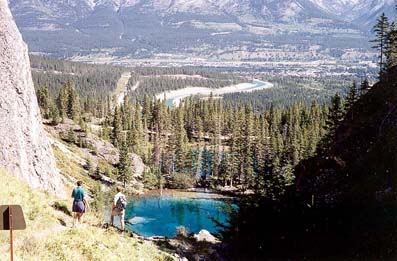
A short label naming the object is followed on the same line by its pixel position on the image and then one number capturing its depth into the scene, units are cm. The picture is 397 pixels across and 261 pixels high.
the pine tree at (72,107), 14012
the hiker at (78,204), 2416
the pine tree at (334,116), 7271
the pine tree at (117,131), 13462
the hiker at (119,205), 2614
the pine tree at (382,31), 7356
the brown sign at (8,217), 1433
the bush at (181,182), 11512
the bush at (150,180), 11316
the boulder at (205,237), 3815
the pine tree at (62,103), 13454
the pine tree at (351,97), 7443
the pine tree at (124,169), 10575
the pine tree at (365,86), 7664
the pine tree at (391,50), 7394
